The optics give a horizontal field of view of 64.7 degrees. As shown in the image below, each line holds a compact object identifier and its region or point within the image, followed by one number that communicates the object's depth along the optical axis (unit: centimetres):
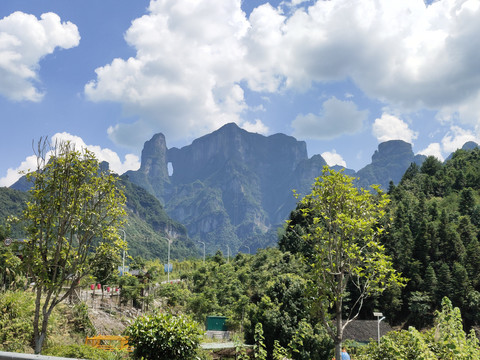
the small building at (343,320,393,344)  4284
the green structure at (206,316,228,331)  3344
